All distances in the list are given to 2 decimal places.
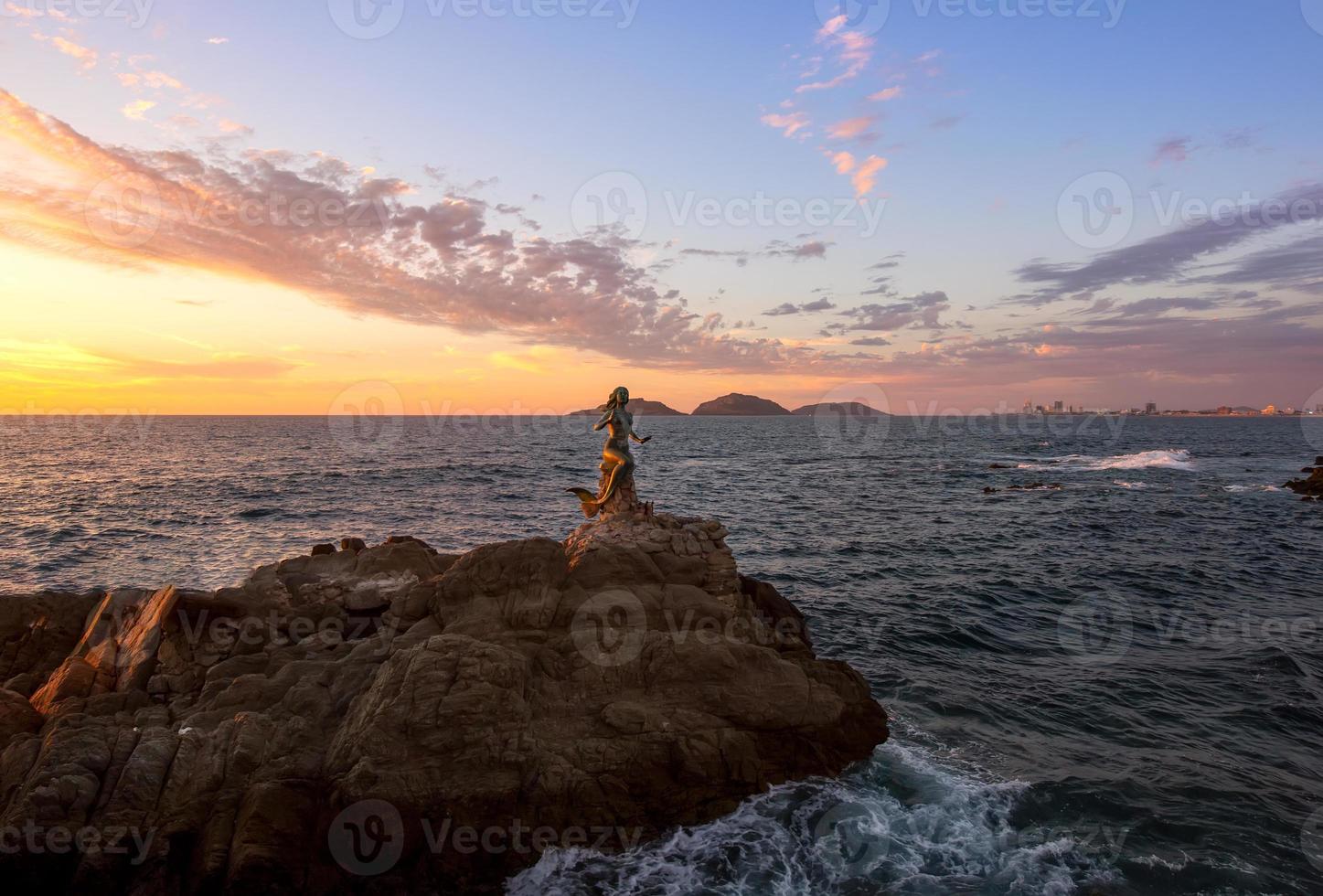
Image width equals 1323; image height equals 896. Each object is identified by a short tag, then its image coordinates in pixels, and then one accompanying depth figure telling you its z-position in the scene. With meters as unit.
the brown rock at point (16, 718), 12.62
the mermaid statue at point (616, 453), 19.34
